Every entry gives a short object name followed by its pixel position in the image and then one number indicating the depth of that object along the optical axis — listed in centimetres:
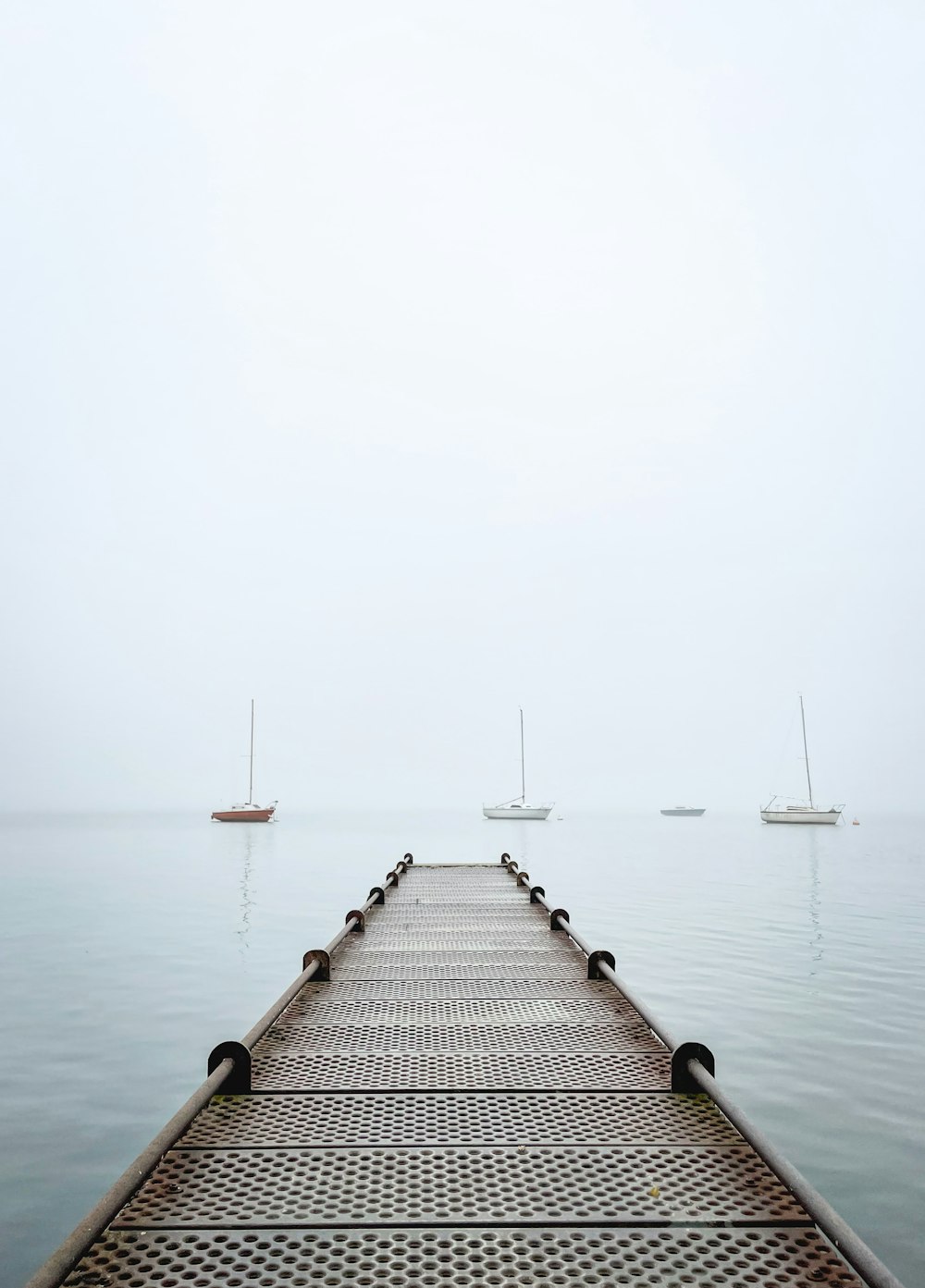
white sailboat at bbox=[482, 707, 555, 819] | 9881
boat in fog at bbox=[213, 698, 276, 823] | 8862
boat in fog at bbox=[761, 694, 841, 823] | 8325
